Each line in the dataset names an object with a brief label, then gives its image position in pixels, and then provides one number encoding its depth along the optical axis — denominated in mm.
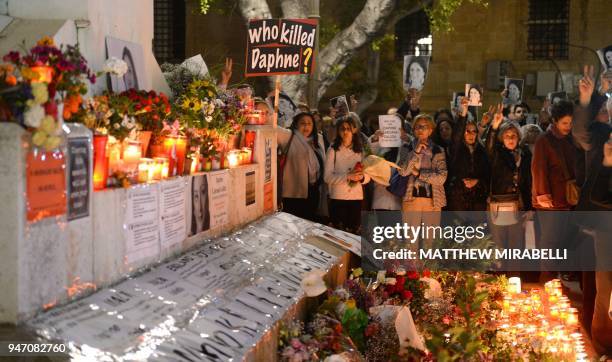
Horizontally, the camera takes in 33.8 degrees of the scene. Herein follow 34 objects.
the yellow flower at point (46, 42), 5578
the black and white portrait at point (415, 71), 15609
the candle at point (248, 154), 10008
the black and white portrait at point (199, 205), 7828
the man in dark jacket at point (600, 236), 9734
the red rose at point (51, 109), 5308
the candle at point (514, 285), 10266
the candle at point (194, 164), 8000
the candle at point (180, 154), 7711
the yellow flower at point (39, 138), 5078
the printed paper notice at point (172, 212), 7043
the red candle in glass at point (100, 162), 6102
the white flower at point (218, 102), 8859
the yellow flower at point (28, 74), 5184
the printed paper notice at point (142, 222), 6430
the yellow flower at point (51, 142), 5148
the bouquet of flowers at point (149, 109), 6891
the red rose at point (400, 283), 9242
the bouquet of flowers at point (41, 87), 5125
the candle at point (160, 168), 7145
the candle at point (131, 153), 6586
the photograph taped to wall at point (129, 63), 7473
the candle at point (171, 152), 7518
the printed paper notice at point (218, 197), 8383
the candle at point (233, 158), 9326
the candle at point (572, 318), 9734
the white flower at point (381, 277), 9422
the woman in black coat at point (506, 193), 12992
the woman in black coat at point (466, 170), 13148
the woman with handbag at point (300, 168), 12734
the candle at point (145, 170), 6848
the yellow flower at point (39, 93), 5137
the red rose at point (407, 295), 9086
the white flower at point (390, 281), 9336
